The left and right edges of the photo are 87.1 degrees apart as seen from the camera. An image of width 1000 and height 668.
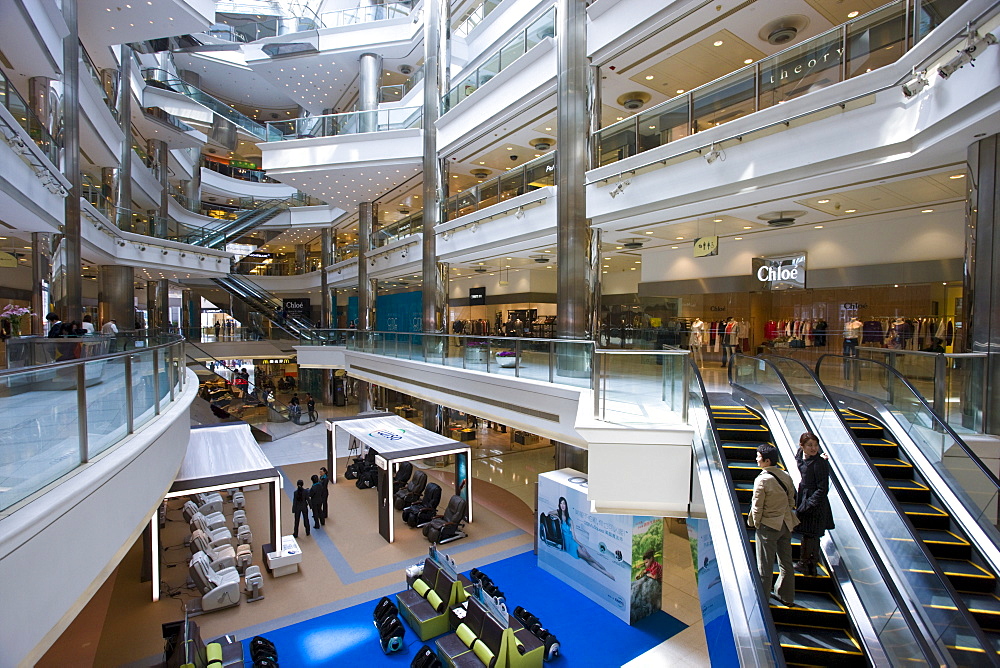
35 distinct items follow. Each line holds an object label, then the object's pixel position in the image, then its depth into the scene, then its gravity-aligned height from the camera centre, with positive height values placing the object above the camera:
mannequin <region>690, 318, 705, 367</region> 11.02 -0.46
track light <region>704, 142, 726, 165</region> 8.59 +2.67
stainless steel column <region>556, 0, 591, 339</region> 11.64 +3.46
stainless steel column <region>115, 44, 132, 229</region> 20.19 +7.56
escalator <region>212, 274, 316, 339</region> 25.47 +0.90
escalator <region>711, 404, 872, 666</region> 4.30 -2.71
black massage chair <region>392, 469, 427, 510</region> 13.23 -4.42
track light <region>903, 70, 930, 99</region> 5.98 +2.68
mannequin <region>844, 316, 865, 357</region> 8.18 -0.37
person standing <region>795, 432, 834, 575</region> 4.69 -1.61
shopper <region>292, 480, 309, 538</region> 11.70 -4.07
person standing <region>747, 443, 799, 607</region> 4.64 -1.79
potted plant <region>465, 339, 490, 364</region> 11.81 -0.72
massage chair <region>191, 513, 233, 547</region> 10.21 -4.24
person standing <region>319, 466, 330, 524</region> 12.41 -4.31
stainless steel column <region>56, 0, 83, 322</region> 13.02 +4.12
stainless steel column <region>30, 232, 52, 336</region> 11.39 +0.97
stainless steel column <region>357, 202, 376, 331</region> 24.67 +2.06
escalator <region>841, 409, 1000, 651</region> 4.25 -1.99
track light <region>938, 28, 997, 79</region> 4.95 +2.56
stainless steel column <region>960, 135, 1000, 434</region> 5.45 +0.48
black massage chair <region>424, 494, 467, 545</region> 11.38 -4.53
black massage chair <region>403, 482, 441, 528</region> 12.32 -4.53
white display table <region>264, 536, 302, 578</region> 9.83 -4.52
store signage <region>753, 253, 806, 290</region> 12.23 +1.08
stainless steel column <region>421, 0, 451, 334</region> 18.17 +5.84
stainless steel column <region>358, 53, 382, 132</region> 22.67 +10.34
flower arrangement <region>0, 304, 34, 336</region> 11.11 +0.14
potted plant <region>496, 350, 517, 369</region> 10.77 -0.83
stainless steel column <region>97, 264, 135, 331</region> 19.55 +0.98
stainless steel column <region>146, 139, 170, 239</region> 25.94 +7.78
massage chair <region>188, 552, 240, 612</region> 8.55 -4.37
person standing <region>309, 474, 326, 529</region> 12.22 -4.20
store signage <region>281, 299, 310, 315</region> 28.81 +0.78
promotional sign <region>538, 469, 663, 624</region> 8.68 -4.08
